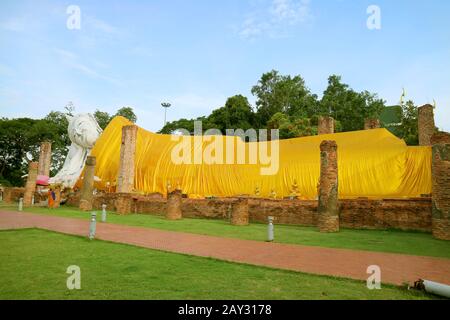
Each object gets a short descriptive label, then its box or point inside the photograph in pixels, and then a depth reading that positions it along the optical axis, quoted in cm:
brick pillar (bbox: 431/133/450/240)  924
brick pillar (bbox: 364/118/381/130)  2234
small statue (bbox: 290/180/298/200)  1541
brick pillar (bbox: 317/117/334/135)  2162
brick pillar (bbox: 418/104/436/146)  1808
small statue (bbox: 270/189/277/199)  1610
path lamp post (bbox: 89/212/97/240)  782
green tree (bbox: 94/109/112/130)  4715
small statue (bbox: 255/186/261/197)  1692
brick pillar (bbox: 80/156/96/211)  1688
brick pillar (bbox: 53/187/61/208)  1863
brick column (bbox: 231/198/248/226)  1220
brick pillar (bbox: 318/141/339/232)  1064
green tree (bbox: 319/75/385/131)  3541
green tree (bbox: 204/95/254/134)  3959
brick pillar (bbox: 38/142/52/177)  2912
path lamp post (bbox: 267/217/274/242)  852
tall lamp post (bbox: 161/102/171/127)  5342
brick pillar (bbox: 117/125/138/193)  1936
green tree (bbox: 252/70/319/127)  3844
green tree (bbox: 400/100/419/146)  2666
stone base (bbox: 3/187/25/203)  2356
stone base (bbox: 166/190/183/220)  1377
